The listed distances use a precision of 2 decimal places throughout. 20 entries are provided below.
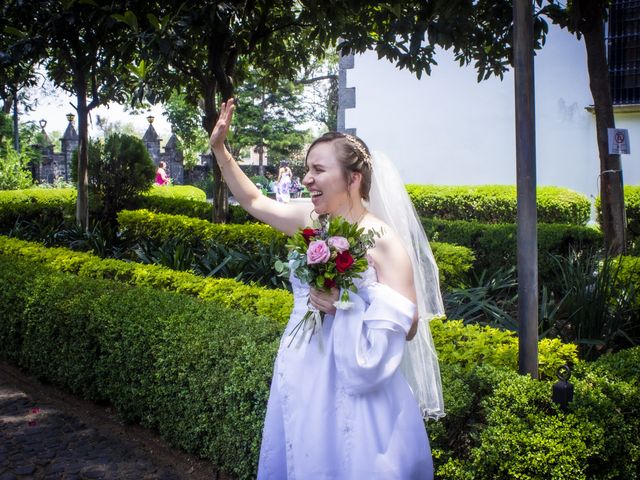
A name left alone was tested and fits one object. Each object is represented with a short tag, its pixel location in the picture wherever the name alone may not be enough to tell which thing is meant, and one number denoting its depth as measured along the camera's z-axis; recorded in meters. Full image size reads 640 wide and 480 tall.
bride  2.23
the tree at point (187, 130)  36.66
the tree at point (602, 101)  6.04
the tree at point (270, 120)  34.06
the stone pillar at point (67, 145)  33.94
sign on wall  5.91
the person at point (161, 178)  23.95
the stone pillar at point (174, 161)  35.16
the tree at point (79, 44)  6.72
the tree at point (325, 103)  37.97
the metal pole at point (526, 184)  3.13
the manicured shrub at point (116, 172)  12.70
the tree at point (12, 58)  6.63
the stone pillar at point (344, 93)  14.36
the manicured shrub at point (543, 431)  2.48
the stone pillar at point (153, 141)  35.06
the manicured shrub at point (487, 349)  3.45
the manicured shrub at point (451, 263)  5.98
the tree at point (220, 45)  5.78
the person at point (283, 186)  25.73
